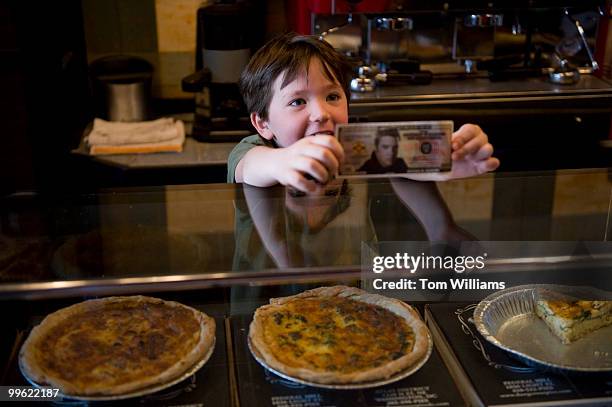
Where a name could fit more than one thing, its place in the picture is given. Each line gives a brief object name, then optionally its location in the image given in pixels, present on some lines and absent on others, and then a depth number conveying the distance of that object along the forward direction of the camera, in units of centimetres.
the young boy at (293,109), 167
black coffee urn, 361
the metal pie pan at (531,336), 155
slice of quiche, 166
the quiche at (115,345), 143
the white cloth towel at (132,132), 356
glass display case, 148
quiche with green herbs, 149
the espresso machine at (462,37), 356
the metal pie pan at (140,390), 139
